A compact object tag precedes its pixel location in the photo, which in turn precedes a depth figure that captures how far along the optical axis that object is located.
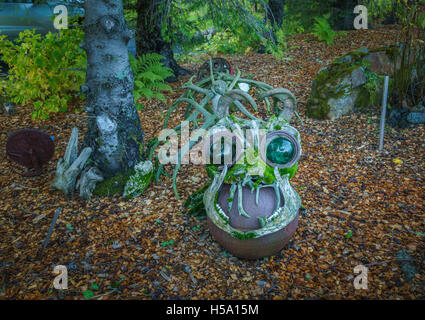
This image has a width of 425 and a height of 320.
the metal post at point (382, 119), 4.39
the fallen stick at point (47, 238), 3.01
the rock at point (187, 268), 2.92
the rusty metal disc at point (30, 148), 3.93
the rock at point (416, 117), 5.35
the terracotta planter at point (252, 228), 2.67
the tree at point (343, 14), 9.47
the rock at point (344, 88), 5.65
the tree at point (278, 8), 8.11
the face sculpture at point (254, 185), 2.59
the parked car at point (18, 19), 7.16
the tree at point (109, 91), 3.54
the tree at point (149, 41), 6.31
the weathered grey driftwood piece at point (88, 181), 3.76
